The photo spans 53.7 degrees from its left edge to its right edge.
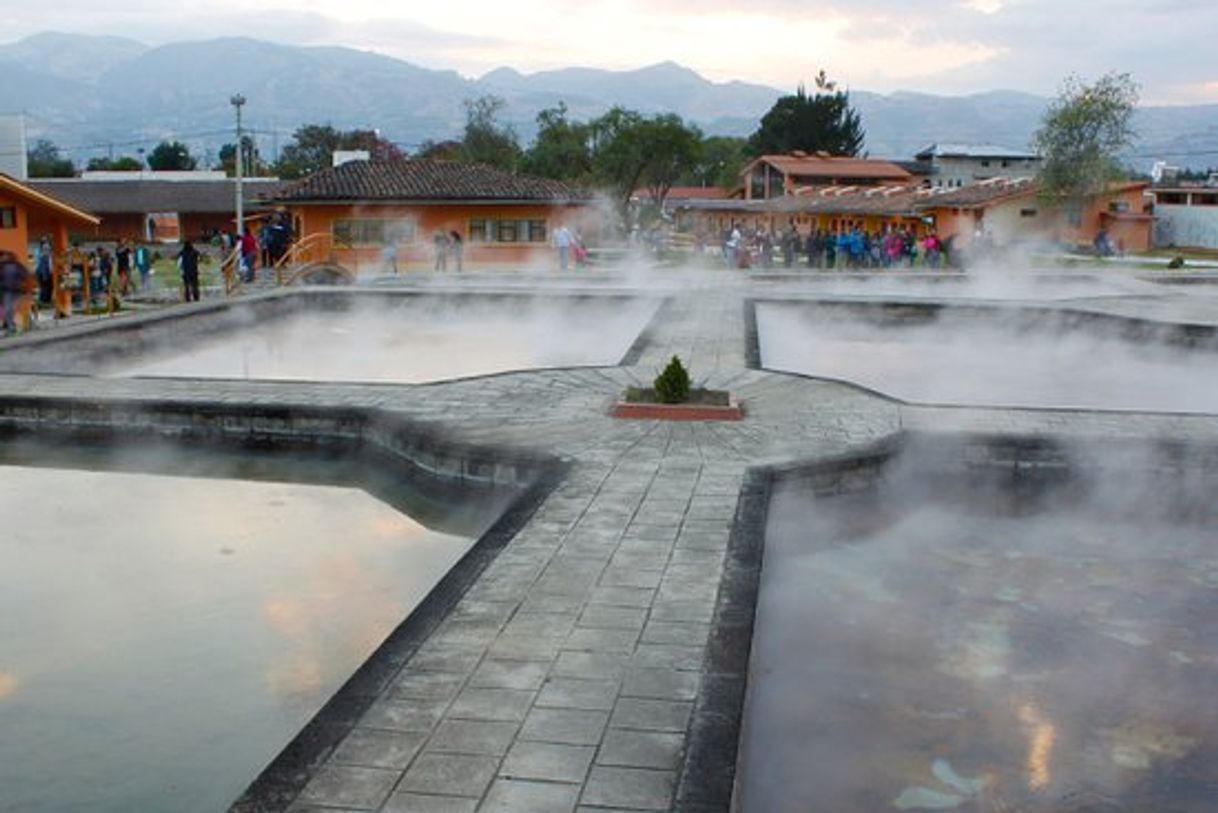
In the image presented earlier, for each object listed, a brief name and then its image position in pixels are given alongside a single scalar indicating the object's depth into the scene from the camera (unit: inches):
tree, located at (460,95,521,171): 2278.5
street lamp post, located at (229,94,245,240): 1102.4
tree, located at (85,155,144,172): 2586.1
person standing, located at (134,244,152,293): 995.9
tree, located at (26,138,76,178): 2632.9
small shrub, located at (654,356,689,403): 392.8
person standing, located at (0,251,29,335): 609.3
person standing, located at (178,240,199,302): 786.2
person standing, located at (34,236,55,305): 783.7
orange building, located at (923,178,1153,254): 1477.6
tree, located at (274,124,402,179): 2481.5
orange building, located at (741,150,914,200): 2190.0
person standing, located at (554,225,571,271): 1092.5
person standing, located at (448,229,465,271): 1093.8
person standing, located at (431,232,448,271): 1096.2
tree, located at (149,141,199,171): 2933.1
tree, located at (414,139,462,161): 2394.2
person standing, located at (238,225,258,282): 968.9
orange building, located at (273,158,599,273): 1138.7
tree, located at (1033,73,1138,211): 1505.9
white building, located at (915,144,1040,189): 2603.3
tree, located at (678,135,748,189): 3070.9
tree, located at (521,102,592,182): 2236.7
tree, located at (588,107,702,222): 2246.6
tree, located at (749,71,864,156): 2827.3
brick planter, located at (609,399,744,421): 385.4
